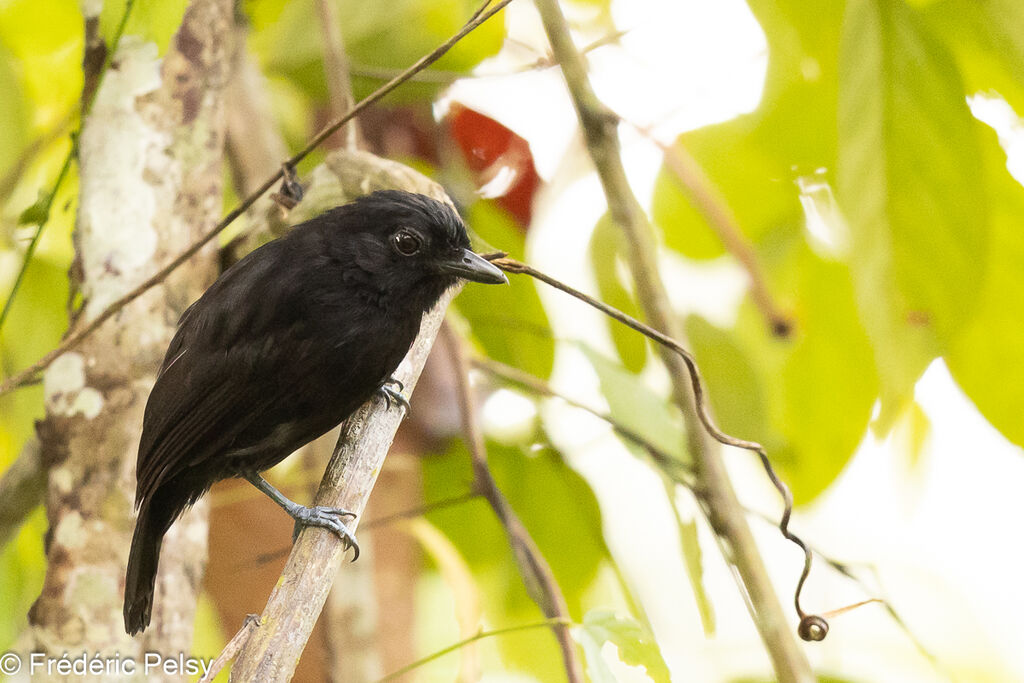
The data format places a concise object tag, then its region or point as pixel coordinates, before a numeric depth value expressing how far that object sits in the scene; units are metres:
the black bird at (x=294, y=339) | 4.66
